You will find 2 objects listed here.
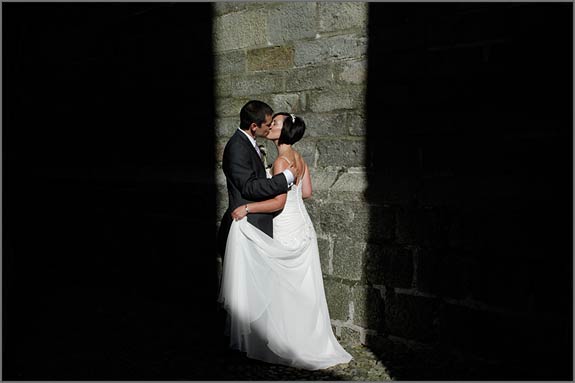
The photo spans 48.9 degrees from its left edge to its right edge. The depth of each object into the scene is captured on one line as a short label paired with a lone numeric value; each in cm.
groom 415
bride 420
